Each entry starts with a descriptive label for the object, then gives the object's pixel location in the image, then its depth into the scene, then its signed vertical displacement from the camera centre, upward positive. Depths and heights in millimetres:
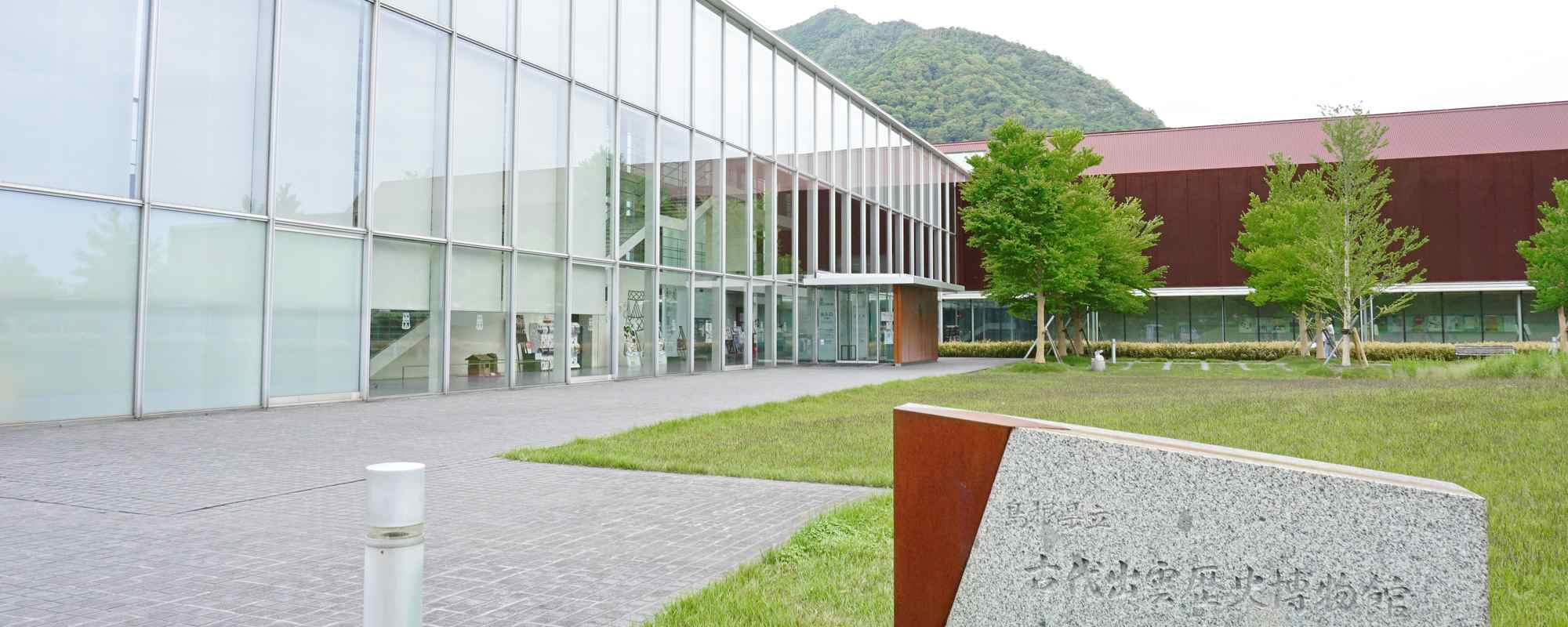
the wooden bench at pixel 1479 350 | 32250 -306
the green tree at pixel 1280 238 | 34375 +4154
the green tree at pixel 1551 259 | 34969 +3128
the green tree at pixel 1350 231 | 28156 +3375
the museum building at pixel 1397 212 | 42938 +6060
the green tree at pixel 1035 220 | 31031 +4126
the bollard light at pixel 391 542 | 2912 -626
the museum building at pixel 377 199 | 12672 +2610
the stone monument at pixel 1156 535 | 2725 -611
